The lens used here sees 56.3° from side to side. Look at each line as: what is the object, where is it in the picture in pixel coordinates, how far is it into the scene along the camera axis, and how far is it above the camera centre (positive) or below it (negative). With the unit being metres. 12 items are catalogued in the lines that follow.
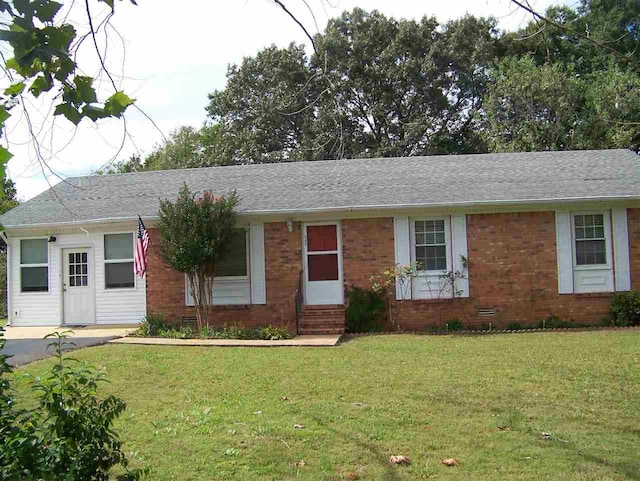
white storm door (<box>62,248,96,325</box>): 15.48 -0.24
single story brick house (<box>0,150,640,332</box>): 14.17 +0.37
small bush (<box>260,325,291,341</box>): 12.65 -1.31
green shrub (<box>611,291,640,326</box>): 13.66 -1.09
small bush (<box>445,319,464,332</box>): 13.82 -1.34
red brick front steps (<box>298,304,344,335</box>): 13.45 -1.13
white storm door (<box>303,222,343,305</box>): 14.55 +0.13
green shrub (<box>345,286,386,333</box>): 13.99 -0.94
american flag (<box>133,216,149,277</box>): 13.88 +0.63
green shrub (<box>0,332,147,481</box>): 3.12 -0.86
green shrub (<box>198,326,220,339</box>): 12.92 -1.28
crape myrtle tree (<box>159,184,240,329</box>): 13.04 +0.95
